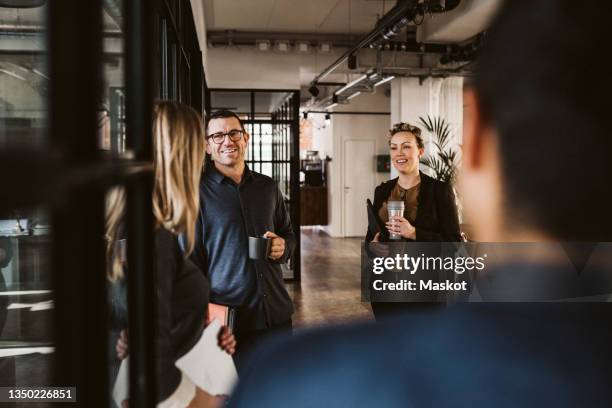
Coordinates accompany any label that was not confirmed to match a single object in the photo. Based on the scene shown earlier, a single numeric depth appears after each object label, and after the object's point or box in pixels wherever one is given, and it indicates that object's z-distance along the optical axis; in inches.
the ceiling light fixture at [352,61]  294.1
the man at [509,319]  27.3
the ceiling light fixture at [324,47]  311.9
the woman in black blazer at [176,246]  34.4
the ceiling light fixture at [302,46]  310.5
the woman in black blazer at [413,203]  116.9
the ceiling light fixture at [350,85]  314.0
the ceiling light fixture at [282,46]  306.7
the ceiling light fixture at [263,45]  303.7
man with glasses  70.9
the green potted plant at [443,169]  219.3
